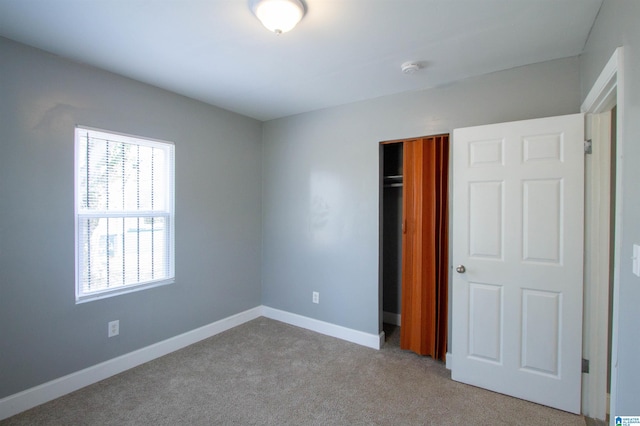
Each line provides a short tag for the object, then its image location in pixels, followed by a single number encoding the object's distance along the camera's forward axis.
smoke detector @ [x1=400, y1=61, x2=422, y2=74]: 2.32
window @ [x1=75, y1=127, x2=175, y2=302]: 2.40
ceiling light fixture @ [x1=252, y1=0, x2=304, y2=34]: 1.60
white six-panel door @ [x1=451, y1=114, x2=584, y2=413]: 2.07
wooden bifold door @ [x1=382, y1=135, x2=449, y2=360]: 2.78
